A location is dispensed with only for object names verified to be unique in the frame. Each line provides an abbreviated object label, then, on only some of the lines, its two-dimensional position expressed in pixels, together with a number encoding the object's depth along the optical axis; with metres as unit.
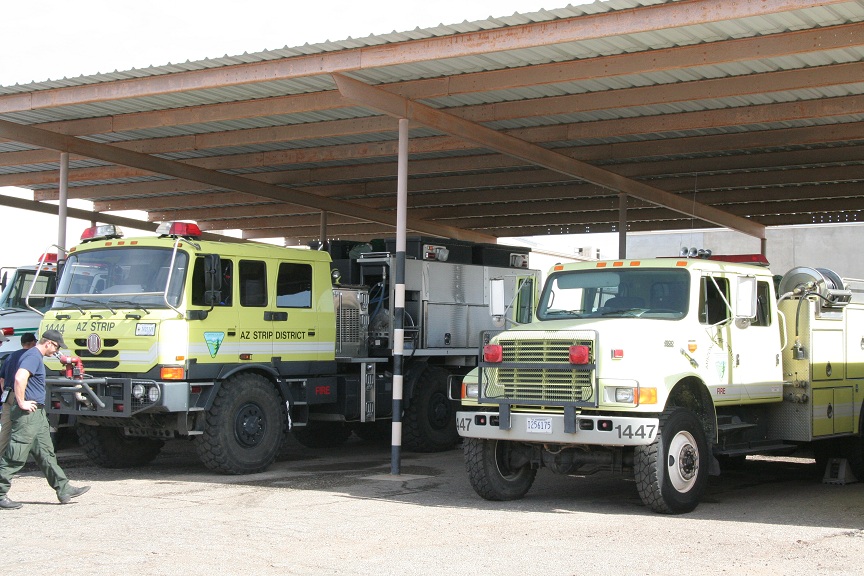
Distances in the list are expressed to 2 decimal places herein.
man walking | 10.04
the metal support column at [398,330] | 13.32
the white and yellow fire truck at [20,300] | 14.84
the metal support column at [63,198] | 17.25
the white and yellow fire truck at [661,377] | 9.95
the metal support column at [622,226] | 21.39
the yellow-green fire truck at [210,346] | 11.99
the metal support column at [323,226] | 24.54
